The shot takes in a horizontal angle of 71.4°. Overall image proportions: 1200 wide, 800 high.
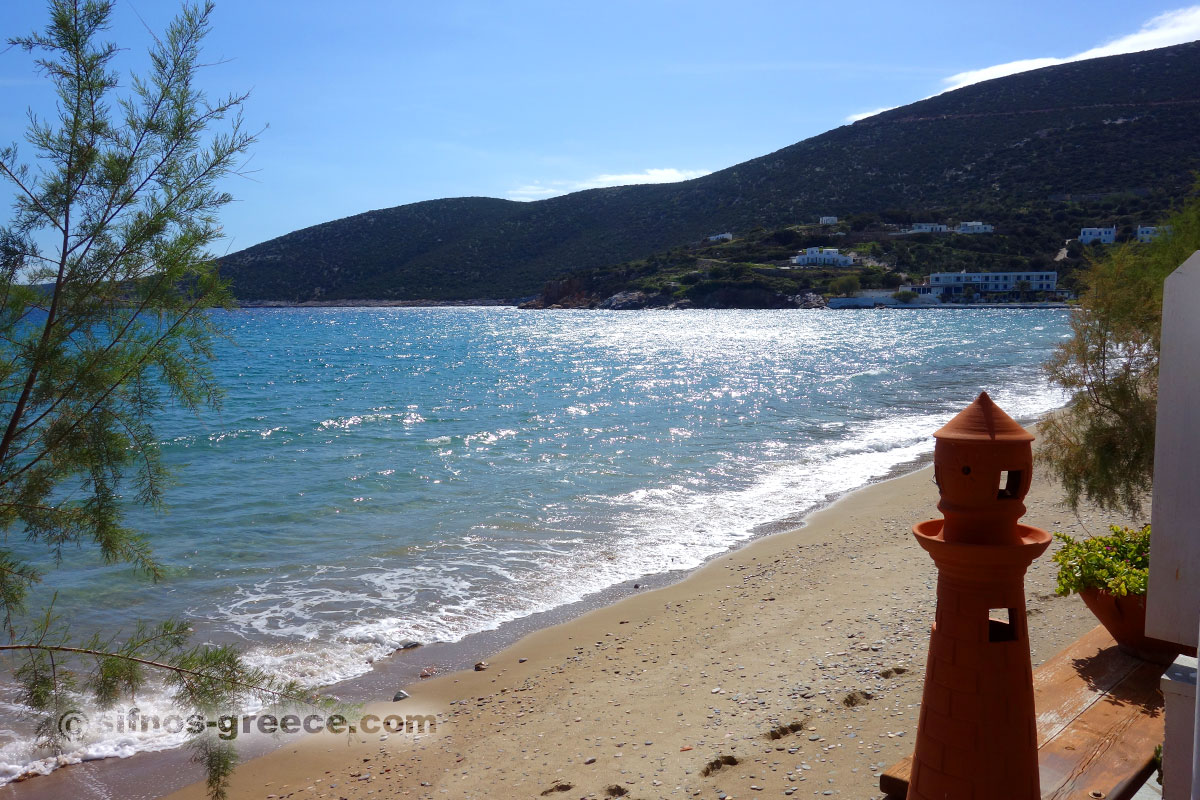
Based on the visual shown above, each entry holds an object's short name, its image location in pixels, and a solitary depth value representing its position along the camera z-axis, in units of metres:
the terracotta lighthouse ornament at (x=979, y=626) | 2.07
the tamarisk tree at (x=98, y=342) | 3.48
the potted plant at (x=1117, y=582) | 3.97
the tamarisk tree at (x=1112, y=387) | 6.92
